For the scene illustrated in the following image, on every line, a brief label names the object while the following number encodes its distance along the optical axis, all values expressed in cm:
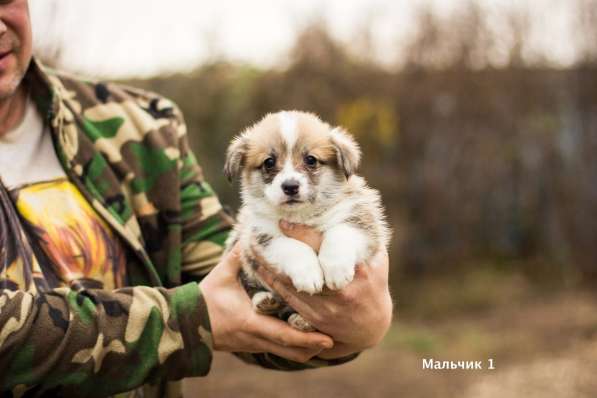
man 238
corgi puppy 273
